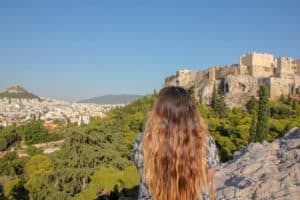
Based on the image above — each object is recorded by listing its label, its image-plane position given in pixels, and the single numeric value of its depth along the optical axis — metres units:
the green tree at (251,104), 27.69
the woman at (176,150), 1.85
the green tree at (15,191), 15.36
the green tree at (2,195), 16.30
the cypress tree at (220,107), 27.10
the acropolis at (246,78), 31.67
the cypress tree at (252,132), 16.36
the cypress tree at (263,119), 16.19
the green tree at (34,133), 40.69
